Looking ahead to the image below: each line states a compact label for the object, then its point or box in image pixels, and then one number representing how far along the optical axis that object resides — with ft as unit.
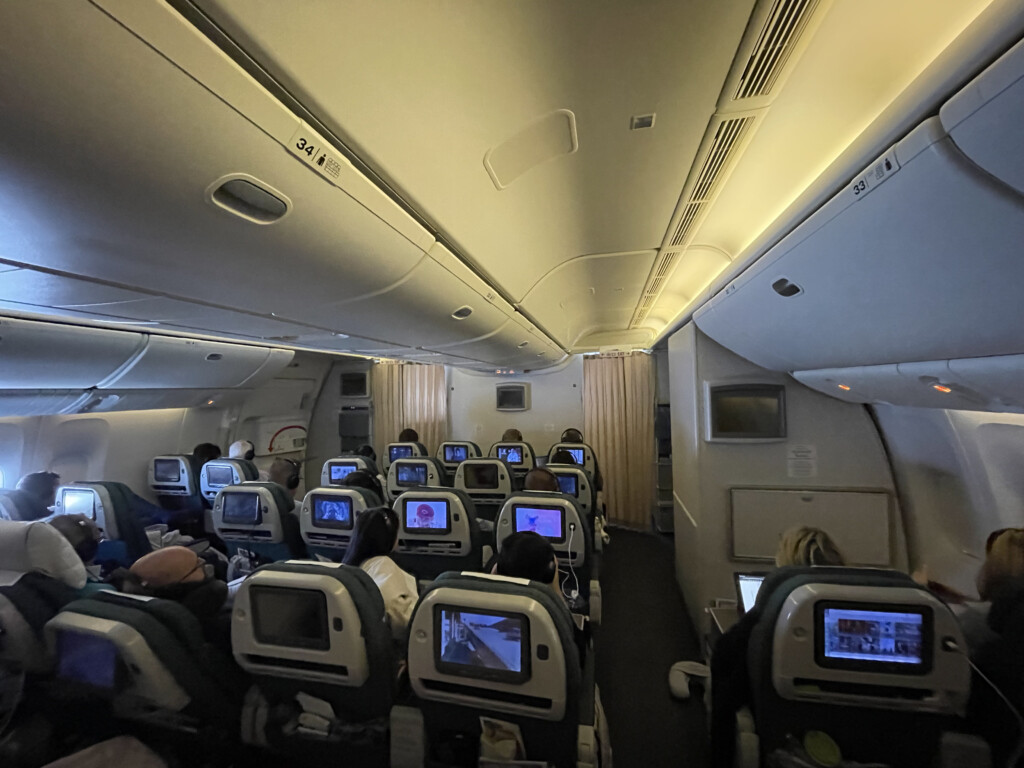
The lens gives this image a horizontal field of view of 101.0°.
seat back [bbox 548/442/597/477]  20.52
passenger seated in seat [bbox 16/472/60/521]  13.91
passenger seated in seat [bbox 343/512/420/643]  8.36
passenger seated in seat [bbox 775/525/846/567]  7.72
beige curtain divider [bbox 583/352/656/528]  25.17
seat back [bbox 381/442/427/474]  24.22
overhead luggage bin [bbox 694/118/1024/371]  3.05
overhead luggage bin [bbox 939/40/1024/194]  2.22
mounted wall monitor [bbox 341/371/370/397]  29.76
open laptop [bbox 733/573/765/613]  8.52
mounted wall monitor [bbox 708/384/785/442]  12.24
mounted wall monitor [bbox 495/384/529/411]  28.17
